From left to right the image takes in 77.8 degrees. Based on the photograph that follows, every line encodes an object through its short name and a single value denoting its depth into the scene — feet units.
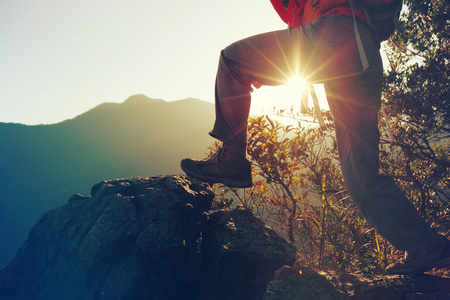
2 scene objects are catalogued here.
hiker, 5.53
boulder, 7.27
